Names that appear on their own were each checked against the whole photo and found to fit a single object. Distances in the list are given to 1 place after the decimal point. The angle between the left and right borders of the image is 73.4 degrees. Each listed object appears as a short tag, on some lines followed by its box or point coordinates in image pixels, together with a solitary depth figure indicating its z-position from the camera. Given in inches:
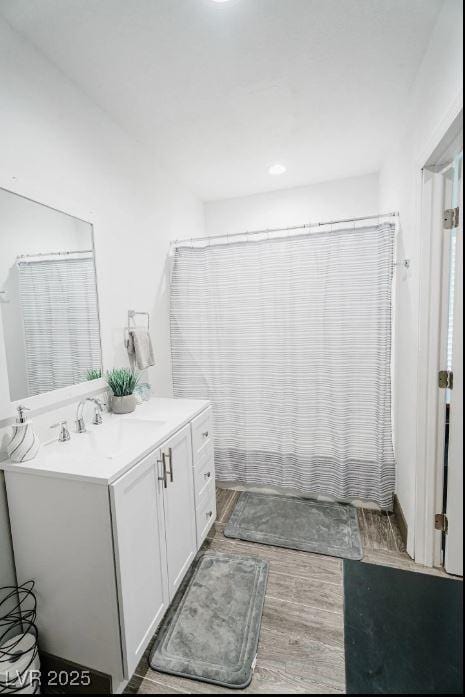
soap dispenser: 45.1
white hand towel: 75.2
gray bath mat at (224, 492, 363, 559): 73.1
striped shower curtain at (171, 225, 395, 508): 81.3
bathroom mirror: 48.3
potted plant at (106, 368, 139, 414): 68.2
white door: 49.3
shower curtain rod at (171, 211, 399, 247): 77.1
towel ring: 75.7
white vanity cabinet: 42.5
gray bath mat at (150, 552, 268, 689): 47.1
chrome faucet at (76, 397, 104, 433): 58.2
